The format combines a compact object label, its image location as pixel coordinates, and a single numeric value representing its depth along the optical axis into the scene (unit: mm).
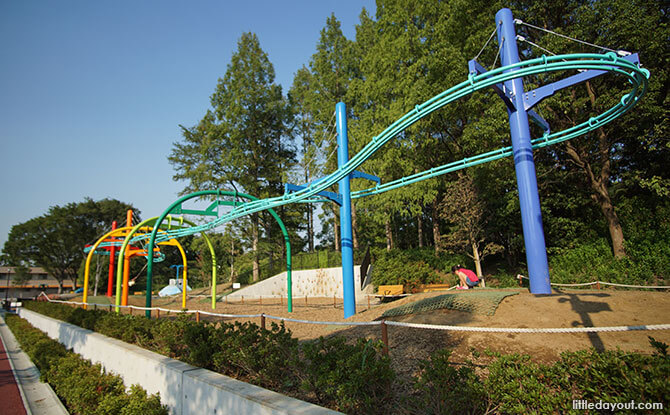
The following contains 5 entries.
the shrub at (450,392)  2682
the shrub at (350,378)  2961
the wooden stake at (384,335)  4226
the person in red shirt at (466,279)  10820
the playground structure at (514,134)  5934
